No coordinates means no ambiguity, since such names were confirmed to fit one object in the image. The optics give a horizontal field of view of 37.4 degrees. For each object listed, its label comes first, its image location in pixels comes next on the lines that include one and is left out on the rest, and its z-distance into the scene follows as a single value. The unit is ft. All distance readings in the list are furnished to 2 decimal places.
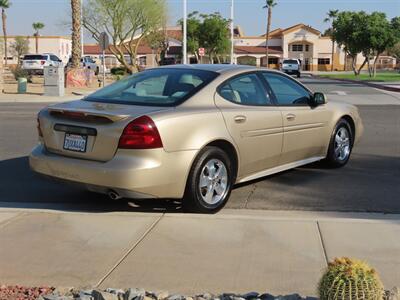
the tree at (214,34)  244.42
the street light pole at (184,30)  130.70
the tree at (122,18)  155.84
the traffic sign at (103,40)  92.53
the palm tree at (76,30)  105.29
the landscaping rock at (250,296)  13.02
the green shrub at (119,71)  160.57
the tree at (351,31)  171.53
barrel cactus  10.87
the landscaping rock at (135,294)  12.82
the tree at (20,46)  250.78
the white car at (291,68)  178.09
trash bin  90.48
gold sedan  18.74
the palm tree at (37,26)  323.92
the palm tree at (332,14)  369.87
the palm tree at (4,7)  274.98
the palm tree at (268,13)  293.43
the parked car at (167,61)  210.59
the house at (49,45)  273.83
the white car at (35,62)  140.26
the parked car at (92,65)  166.14
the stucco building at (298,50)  306.96
